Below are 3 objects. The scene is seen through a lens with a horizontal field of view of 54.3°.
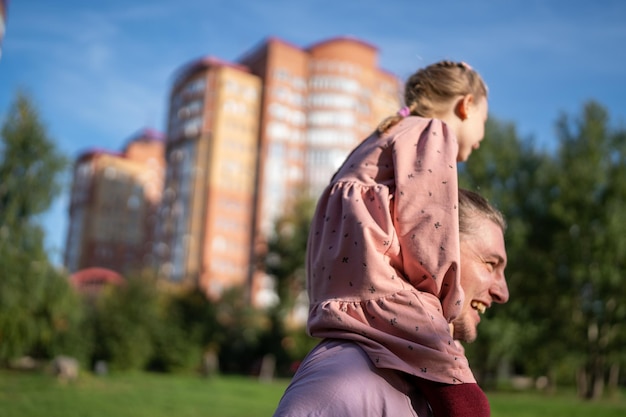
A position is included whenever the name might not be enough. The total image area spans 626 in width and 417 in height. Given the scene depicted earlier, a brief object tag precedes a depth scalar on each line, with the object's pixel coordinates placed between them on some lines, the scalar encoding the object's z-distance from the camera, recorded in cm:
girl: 162
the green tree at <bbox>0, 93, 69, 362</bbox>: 1909
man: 155
